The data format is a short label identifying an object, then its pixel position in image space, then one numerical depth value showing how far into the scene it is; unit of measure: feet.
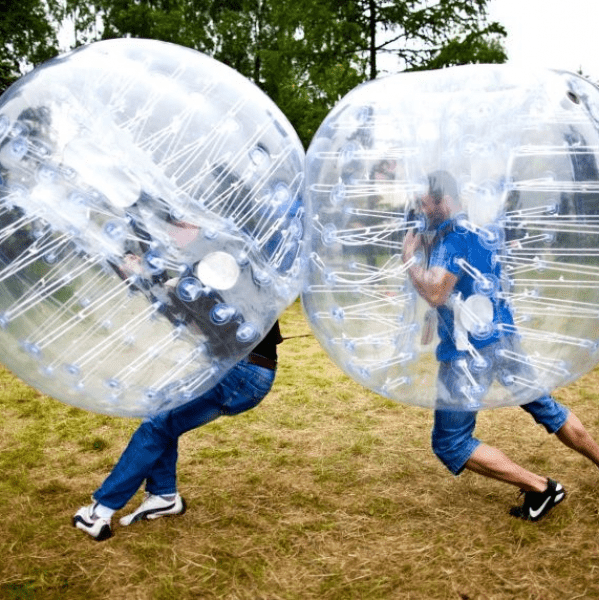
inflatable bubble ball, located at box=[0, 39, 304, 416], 6.27
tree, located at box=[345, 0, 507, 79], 36.14
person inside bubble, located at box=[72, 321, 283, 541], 8.62
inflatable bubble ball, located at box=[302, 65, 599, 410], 6.66
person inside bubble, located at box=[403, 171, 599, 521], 6.72
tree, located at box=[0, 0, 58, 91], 45.46
